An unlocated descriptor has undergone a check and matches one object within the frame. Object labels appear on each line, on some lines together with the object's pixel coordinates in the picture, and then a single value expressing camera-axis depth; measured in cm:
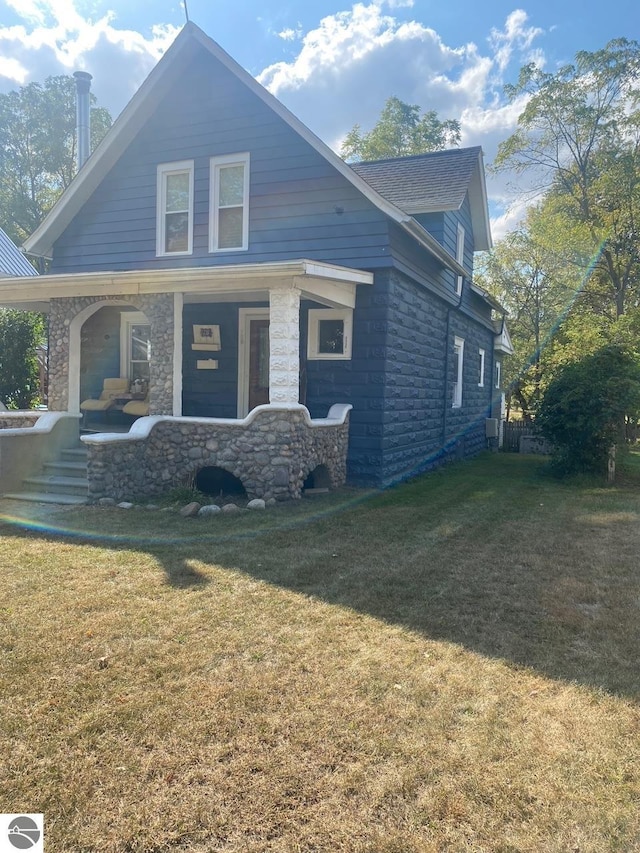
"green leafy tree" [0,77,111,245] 3259
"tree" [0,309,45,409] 1672
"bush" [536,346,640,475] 1072
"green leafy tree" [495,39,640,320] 1731
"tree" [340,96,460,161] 3134
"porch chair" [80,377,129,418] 1156
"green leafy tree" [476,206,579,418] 1930
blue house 809
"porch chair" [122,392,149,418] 1107
